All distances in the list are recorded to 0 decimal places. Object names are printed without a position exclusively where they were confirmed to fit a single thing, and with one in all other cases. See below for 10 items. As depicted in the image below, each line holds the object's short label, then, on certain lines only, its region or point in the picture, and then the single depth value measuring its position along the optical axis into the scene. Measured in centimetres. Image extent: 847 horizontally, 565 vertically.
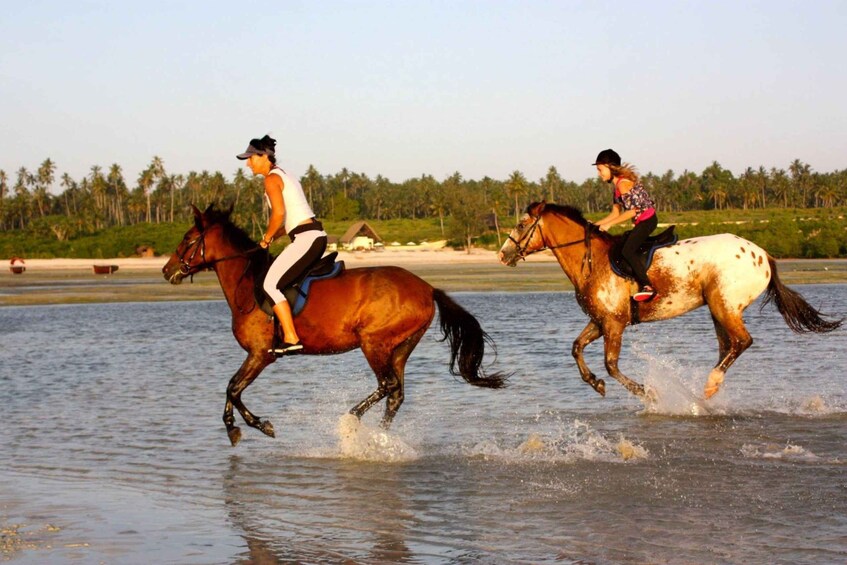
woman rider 984
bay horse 999
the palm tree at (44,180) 16662
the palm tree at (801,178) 17362
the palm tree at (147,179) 15850
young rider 1152
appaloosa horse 1163
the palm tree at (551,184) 18138
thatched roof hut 11381
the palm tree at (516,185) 14788
